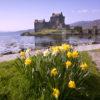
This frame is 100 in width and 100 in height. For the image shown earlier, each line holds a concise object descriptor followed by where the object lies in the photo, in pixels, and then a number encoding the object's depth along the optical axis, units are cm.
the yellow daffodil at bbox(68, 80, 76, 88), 203
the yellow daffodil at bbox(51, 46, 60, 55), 259
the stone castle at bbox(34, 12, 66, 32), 6038
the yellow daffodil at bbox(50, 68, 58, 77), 216
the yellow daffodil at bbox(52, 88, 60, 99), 200
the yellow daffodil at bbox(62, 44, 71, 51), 260
